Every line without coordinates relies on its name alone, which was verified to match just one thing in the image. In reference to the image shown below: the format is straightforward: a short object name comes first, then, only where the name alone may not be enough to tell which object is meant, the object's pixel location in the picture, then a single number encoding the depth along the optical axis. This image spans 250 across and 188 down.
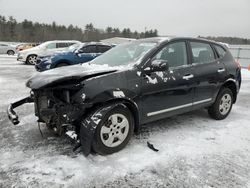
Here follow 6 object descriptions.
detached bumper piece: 2.80
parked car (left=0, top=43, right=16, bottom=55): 20.95
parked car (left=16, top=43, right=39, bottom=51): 20.69
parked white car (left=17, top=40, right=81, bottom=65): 11.71
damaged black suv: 2.58
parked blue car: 7.87
